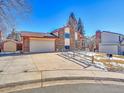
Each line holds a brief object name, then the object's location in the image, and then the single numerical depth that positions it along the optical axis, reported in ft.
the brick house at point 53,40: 47.15
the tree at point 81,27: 108.96
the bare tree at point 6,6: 13.91
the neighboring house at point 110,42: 57.66
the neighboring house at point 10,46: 70.35
